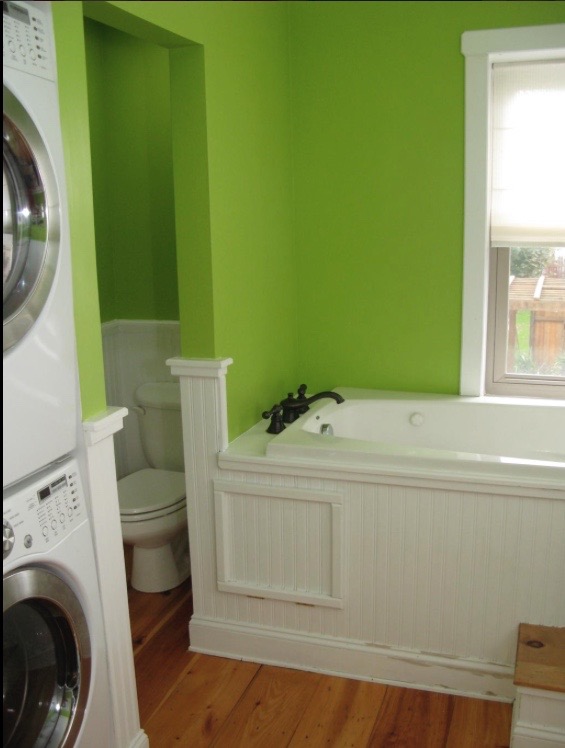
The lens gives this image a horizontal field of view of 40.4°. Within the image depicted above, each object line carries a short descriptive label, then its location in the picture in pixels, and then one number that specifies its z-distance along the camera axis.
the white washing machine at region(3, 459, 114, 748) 1.47
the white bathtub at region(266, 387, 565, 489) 2.75
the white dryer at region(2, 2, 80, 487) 1.39
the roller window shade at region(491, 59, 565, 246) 2.68
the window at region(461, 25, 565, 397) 2.65
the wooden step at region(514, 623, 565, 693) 1.93
